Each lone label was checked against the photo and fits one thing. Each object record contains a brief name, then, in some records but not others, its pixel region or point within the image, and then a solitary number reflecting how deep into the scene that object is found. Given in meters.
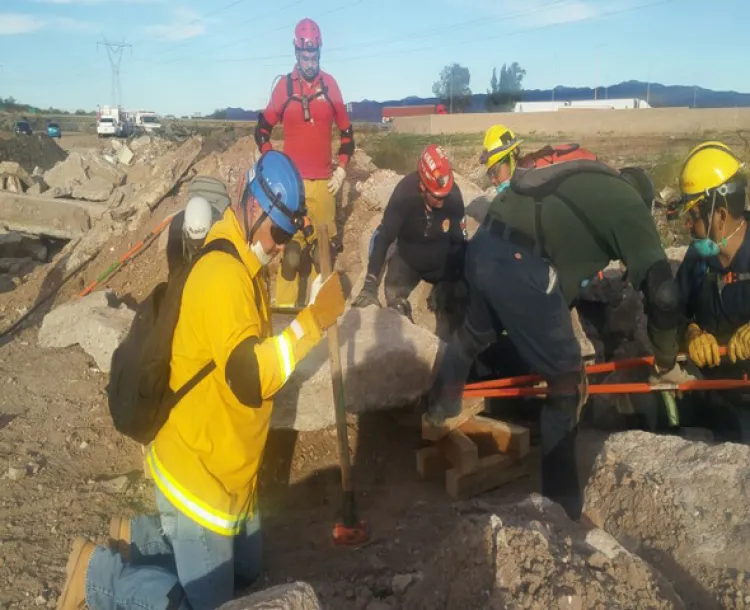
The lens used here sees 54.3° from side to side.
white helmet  5.10
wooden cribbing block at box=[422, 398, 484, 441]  4.47
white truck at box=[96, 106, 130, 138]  46.62
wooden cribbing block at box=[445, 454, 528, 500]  4.12
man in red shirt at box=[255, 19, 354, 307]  6.27
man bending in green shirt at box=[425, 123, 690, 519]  3.60
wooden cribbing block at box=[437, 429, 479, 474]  4.19
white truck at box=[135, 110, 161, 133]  48.35
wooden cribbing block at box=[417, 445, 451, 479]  4.45
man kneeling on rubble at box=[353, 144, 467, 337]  5.33
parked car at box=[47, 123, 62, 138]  41.49
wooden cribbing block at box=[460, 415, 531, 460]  4.38
